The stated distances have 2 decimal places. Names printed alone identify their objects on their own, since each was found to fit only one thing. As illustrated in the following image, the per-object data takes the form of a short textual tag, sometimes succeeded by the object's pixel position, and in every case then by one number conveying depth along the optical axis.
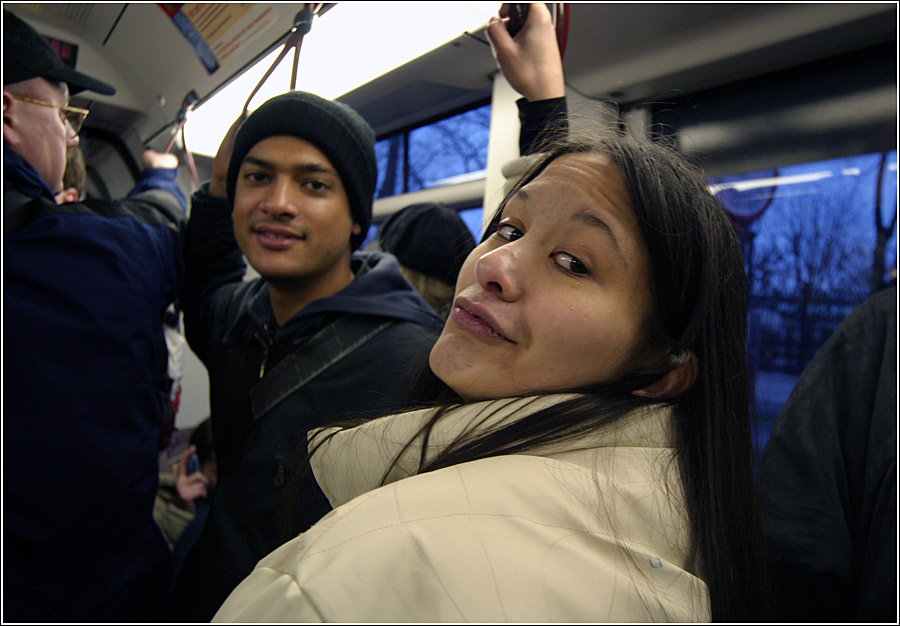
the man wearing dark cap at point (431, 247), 1.92
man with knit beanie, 0.94
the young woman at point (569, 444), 0.45
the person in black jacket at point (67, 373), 0.96
